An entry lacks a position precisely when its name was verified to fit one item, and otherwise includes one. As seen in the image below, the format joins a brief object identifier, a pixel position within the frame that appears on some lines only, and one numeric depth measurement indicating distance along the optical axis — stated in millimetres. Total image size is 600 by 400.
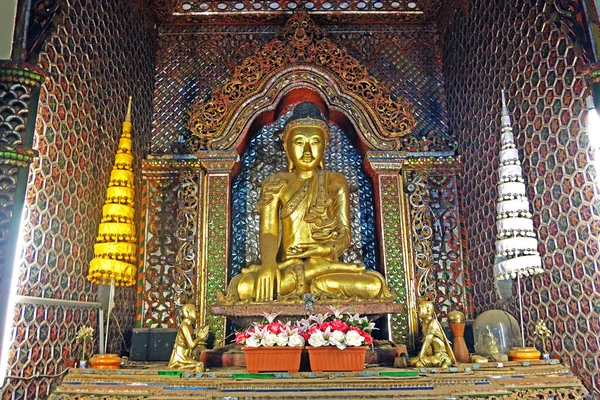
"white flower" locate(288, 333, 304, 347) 3625
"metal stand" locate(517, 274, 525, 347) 4148
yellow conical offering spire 4211
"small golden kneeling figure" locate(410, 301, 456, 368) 3826
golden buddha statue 4820
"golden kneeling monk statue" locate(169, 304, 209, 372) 3873
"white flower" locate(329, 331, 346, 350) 3562
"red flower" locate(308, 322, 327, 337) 3670
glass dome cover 4172
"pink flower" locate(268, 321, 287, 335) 3662
